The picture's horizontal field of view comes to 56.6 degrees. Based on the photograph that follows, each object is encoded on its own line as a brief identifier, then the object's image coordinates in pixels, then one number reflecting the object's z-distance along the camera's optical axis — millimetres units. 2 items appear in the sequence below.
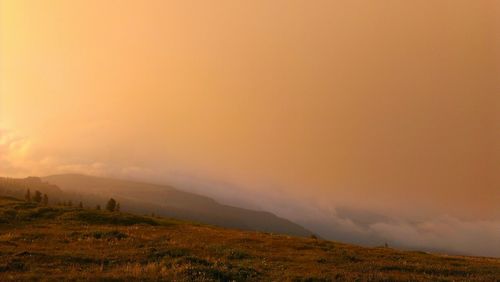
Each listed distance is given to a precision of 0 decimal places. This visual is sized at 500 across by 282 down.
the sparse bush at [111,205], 143025
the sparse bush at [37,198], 150612
